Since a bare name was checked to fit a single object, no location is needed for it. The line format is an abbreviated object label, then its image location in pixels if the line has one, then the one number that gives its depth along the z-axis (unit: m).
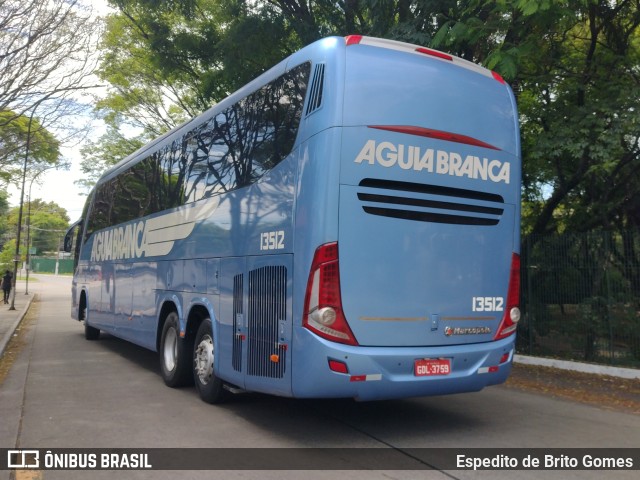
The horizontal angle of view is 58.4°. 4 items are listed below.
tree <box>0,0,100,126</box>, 11.30
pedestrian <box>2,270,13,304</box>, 27.91
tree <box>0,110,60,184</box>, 20.05
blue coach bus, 5.35
